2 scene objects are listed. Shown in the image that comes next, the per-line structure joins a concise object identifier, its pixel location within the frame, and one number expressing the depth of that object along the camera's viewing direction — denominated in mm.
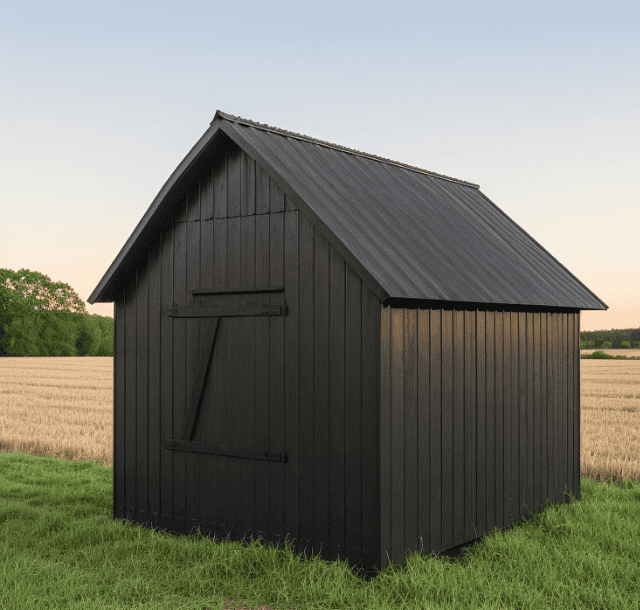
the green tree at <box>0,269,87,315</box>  74875
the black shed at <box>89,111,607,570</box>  7473
